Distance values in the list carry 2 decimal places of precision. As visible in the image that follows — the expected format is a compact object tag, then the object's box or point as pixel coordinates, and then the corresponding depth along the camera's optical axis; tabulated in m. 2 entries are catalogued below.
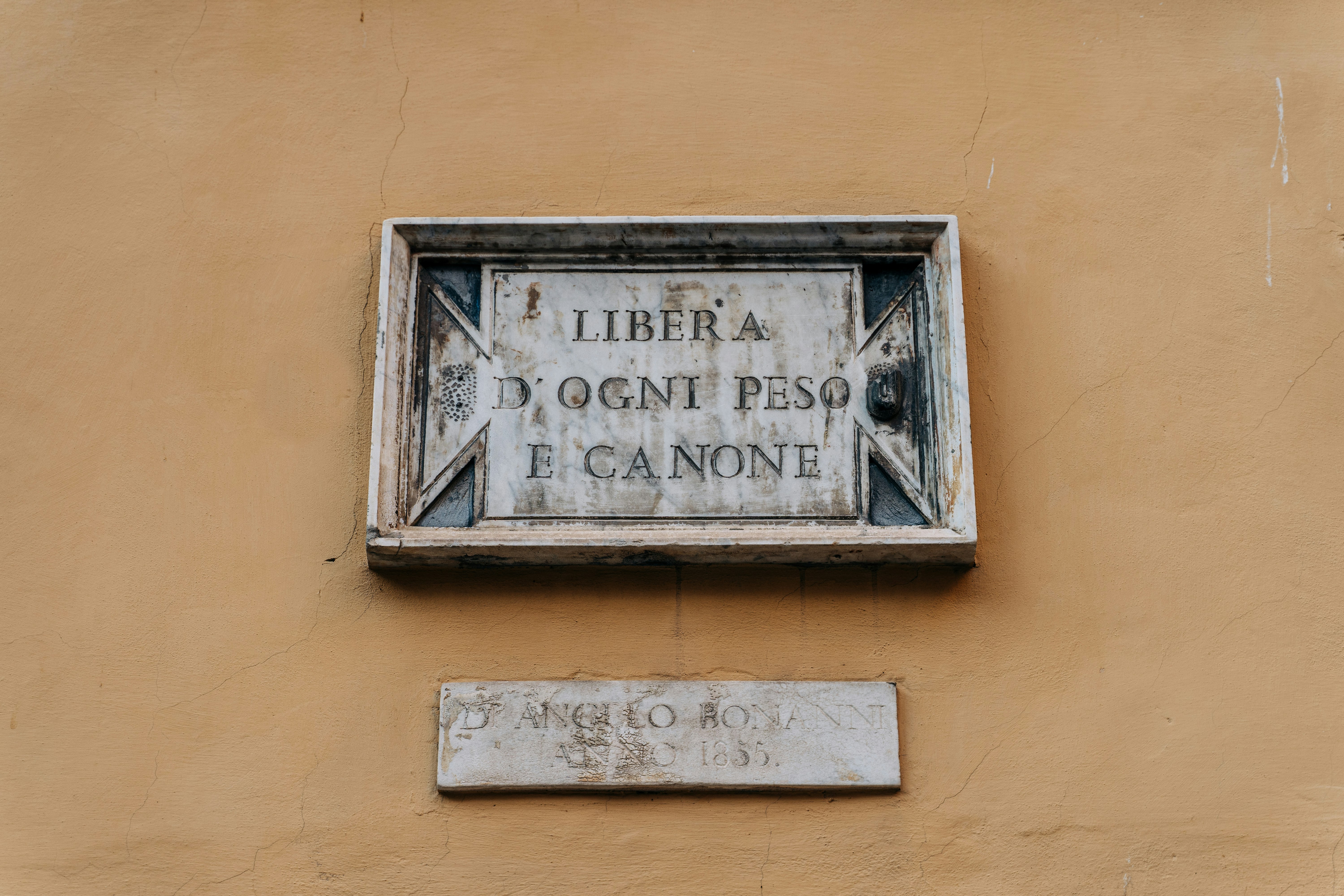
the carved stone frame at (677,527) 2.98
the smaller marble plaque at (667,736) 2.89
